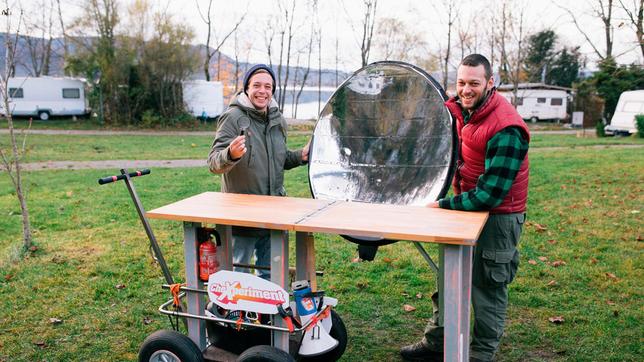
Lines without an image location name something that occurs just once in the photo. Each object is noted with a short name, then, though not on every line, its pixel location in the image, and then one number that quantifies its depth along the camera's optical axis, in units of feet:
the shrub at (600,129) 83.13
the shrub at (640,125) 73.77
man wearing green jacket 12.70
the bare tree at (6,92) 19.30
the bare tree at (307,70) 134.62
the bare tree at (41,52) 129.08
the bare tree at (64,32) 103.98
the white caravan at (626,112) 85.82
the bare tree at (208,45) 116.57
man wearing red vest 10.60
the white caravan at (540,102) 131.64
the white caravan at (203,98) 102.63
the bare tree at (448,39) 113.29
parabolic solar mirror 13.12
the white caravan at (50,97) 103.81
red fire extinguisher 11.73
